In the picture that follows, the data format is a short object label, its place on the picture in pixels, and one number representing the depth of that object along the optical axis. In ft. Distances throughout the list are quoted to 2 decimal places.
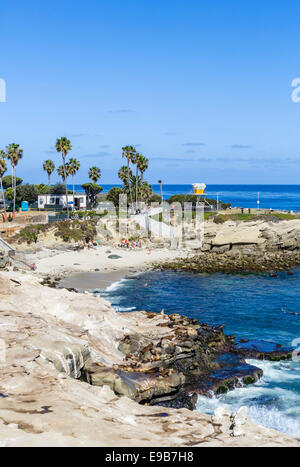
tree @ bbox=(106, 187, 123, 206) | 289.12
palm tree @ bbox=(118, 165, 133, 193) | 286.25
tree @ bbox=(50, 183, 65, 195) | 281.99
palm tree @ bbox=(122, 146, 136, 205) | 267.59
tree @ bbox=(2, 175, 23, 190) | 372.83
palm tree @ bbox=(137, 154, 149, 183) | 270.46
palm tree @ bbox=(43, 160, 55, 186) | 327.06
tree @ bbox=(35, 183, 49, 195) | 298.68
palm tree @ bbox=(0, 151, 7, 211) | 241.35
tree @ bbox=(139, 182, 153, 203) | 284.45
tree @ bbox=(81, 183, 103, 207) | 322.34
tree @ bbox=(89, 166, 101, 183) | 295.89
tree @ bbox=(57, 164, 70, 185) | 308.77
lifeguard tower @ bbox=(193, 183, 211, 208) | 312.50
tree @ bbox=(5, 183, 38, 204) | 279.69
